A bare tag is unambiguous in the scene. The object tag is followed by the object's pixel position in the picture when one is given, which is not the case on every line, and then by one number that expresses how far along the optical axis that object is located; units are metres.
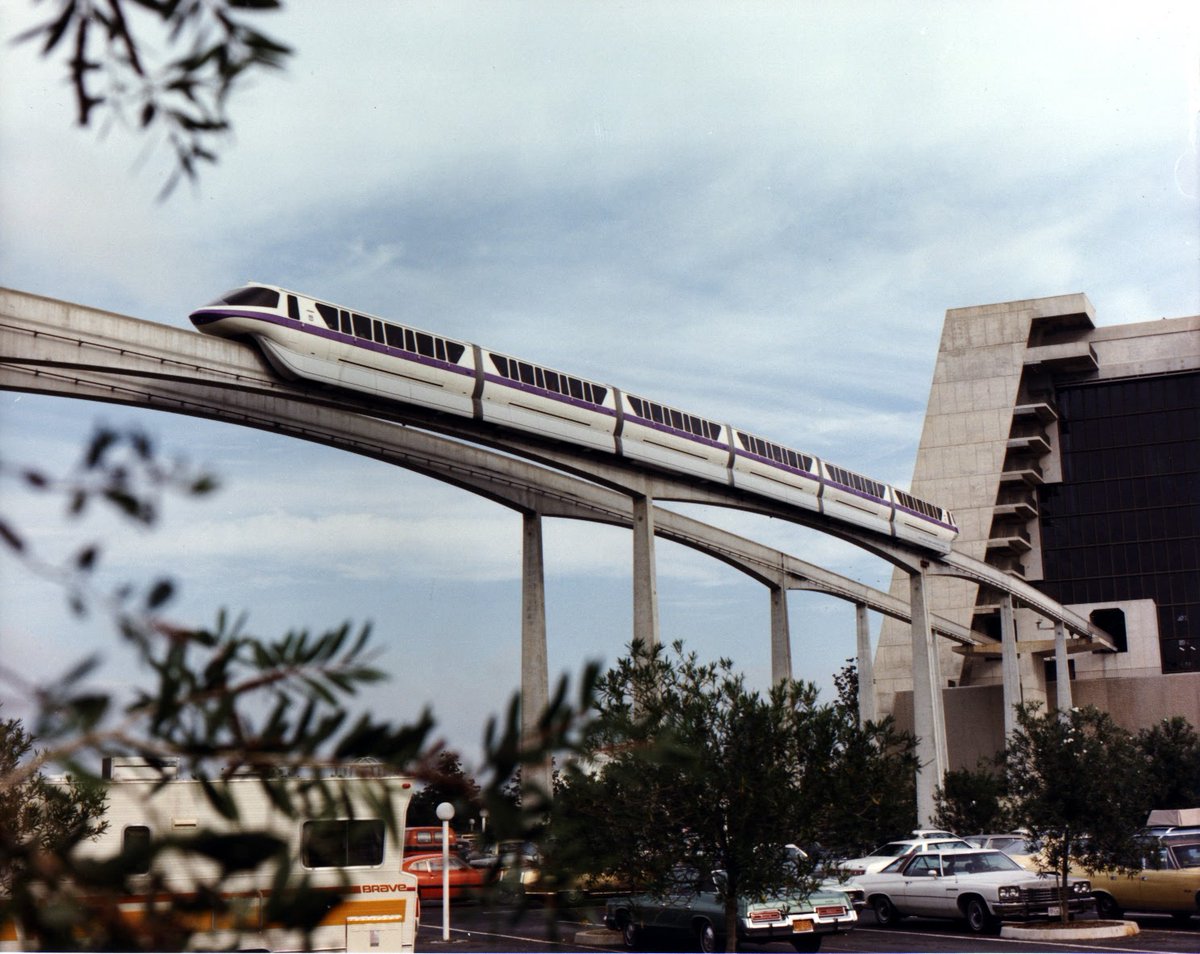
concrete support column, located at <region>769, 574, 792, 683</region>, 53.78
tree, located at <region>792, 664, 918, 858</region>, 18.33
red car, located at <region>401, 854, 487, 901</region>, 29.95
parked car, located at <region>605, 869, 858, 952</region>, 20.08
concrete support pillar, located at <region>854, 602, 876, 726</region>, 61.06
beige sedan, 25.19
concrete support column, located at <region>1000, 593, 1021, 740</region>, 67.94
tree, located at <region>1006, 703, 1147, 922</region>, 25.64
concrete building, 83.19
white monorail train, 28.75
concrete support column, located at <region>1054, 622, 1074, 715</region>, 72.06
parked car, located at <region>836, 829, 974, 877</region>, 28.89
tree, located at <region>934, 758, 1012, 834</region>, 48.31
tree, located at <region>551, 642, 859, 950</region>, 17.33
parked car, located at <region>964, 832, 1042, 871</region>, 29.86
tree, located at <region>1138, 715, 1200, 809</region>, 57.75
